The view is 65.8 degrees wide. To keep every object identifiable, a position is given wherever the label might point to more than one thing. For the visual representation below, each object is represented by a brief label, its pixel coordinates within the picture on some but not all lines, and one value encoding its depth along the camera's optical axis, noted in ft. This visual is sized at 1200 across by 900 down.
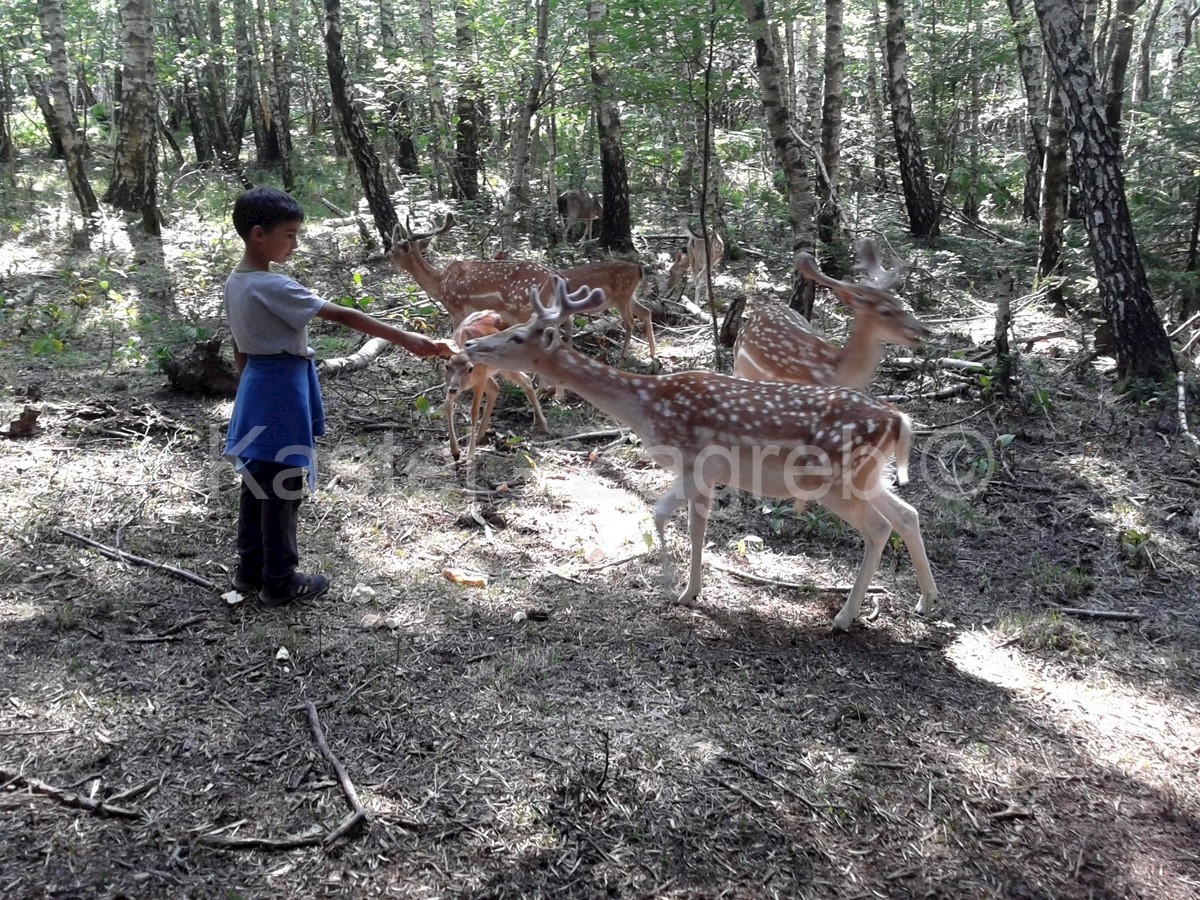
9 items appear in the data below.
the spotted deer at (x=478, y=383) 22.27
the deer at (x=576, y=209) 49.29
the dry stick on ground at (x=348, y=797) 9.86
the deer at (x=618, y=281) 30.48
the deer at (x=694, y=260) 36.28
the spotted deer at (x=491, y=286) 29.40
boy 13.03
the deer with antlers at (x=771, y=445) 14.69
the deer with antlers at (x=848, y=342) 20.38
